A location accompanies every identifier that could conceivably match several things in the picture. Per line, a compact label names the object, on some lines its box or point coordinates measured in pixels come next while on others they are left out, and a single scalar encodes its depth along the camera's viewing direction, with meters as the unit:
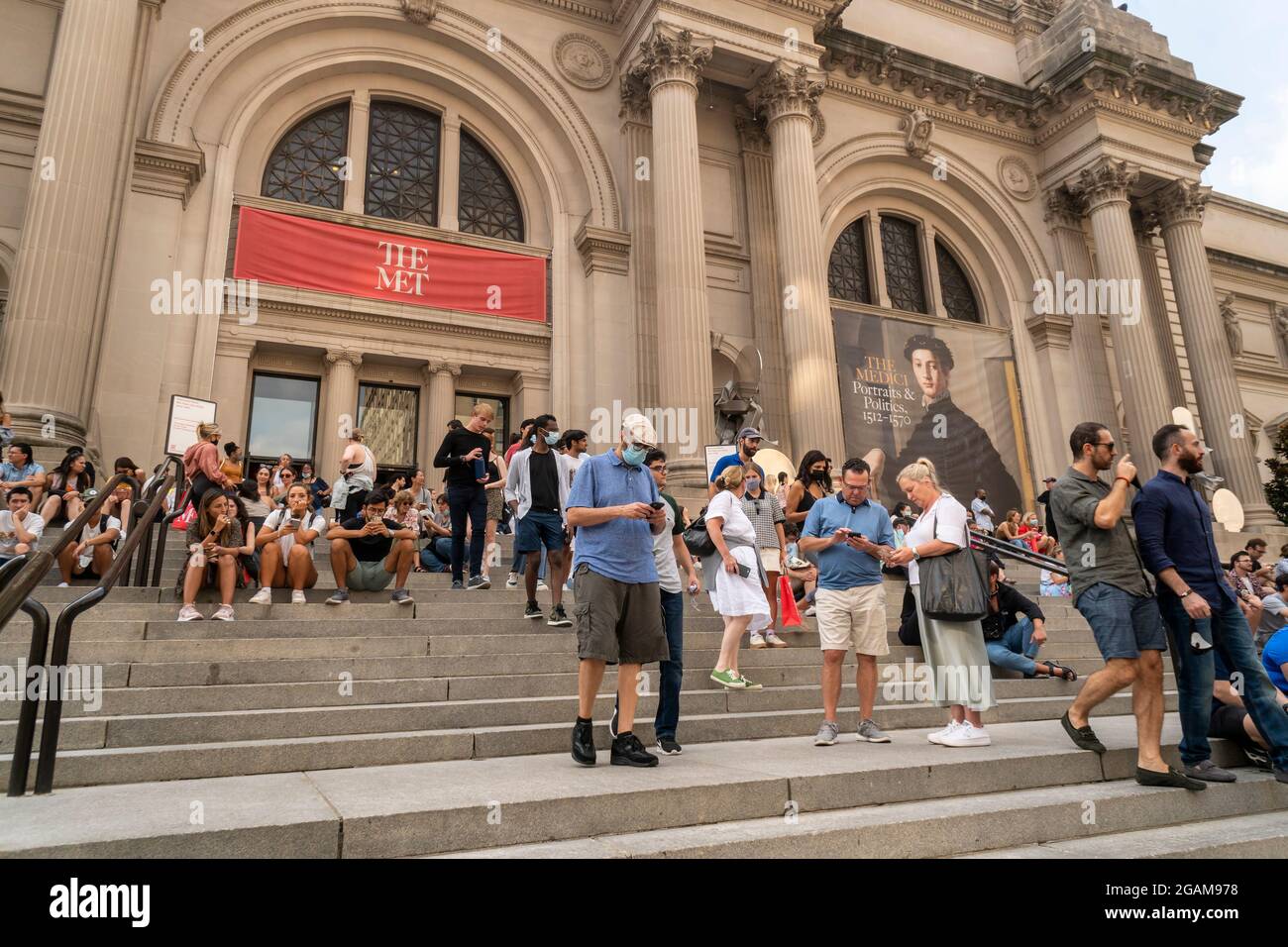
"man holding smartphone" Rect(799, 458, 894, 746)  5.50
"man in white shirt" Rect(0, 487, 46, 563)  7.41
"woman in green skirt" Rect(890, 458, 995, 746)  5.26
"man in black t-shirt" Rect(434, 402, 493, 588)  8.36
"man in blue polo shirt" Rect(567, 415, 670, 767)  4.45
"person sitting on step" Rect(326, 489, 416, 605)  7.55
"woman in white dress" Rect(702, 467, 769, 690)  6.25
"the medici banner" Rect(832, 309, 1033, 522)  19.55
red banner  14.82
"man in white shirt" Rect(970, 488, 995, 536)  15.25
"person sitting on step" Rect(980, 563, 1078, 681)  7.55
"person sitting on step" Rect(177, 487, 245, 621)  6.65
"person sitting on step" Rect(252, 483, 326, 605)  7.43
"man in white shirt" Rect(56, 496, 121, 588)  7.69
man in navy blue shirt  4.48
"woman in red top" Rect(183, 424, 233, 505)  7.69
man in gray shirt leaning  4.38
